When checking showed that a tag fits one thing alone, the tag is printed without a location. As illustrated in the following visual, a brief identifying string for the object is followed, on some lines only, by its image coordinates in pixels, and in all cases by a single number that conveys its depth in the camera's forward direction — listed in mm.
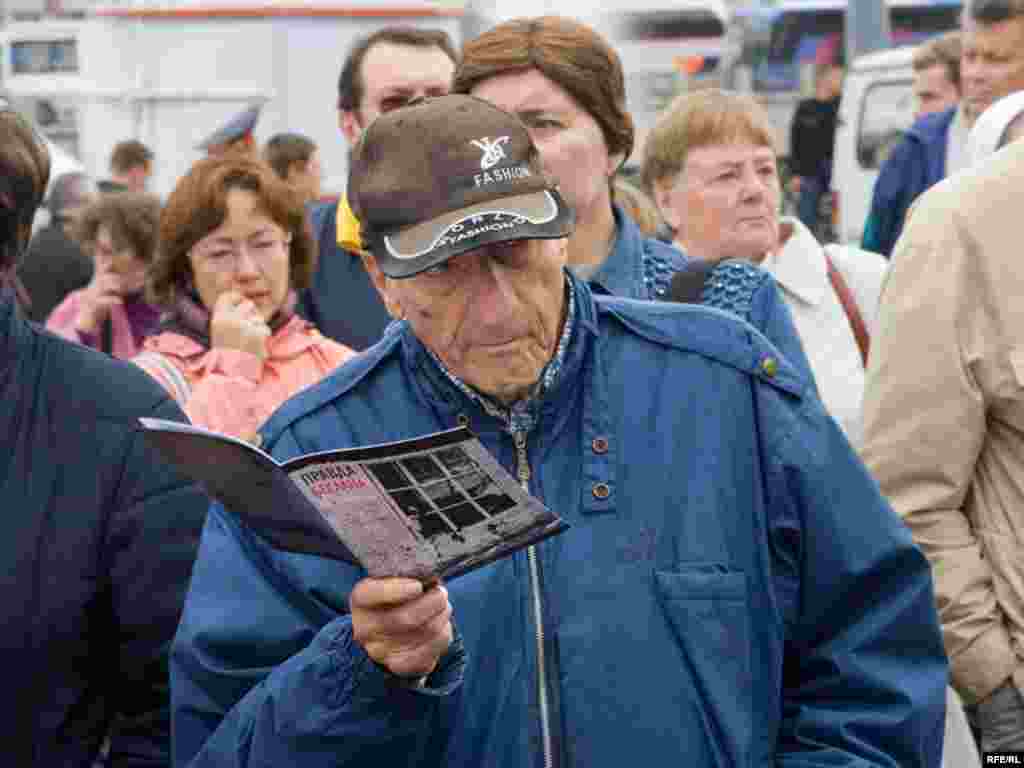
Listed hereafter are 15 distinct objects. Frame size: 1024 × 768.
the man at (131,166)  13984
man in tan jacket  3572
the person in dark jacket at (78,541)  2982
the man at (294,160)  9930
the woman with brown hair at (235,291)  5074
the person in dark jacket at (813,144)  16078
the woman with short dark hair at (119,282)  7621
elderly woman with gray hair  5043
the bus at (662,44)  19047
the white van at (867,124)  18500
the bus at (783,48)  21891
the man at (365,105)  5641
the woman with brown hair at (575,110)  4070
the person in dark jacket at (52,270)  10055
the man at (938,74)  9594
